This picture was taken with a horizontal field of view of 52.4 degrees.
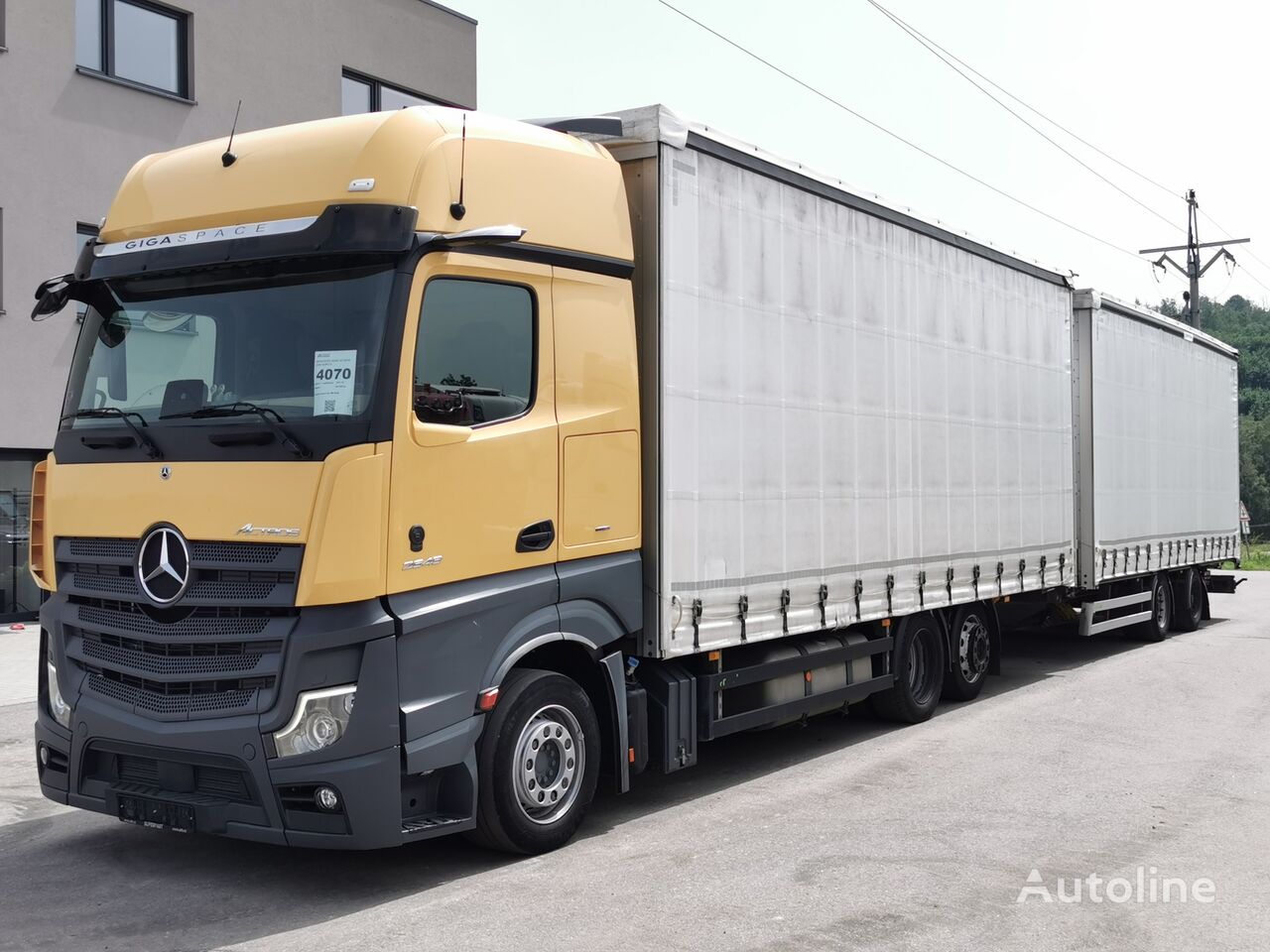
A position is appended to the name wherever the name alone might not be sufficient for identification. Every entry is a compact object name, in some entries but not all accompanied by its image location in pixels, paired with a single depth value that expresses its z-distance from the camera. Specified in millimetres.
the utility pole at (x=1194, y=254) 42219
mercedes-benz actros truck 5477
